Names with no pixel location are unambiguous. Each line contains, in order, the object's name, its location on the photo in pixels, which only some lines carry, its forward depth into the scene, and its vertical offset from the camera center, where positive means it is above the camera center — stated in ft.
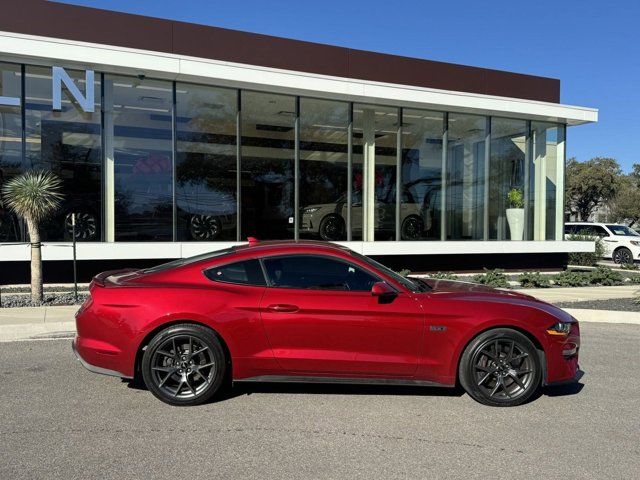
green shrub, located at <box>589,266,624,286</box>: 47.60 -4.01
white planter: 57.31 +1.11
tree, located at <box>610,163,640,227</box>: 194.95 +10.48
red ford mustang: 15.69 -3.10
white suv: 73.31 -0.74
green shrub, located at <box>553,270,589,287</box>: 45.50 -3.99
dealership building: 40.70 +7.82
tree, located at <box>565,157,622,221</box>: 184.26 +16.97
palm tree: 32.60 +1.45
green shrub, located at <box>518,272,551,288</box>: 44.32 -4.01
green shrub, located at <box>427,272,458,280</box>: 43.98 -3.91
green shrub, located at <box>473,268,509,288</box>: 42.63 -3.81
